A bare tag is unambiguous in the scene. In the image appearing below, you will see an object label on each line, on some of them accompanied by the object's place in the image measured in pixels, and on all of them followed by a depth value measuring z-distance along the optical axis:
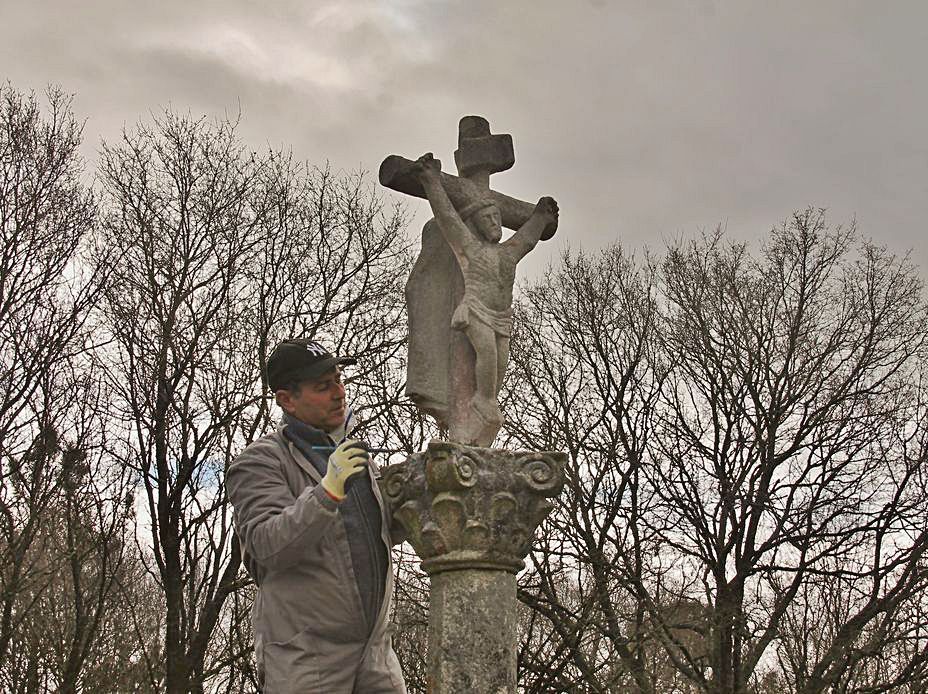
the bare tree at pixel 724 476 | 16.72
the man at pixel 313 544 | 3.45
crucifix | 6.16
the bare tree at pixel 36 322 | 12.22
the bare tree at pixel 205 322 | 13.55
